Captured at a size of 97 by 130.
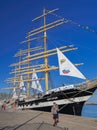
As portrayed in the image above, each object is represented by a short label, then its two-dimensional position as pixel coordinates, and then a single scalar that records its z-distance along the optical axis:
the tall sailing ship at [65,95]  12.77
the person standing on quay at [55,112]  7.03
